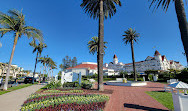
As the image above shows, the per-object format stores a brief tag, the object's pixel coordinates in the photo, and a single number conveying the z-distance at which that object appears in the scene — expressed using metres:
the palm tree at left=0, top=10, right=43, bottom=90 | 10.75
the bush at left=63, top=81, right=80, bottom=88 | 12.15
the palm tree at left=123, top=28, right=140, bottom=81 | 25.74
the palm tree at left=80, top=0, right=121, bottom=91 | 10.03
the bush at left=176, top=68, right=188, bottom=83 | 20.47
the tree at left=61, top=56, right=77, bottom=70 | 81.37
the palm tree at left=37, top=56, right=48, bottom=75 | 40.56
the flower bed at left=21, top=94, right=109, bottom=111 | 3.71
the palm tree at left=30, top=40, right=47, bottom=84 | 27.01
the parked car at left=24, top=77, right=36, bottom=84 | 23.33
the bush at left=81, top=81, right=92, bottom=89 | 11.28
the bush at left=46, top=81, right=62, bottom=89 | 11.20
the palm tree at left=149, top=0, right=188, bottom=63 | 3.83
